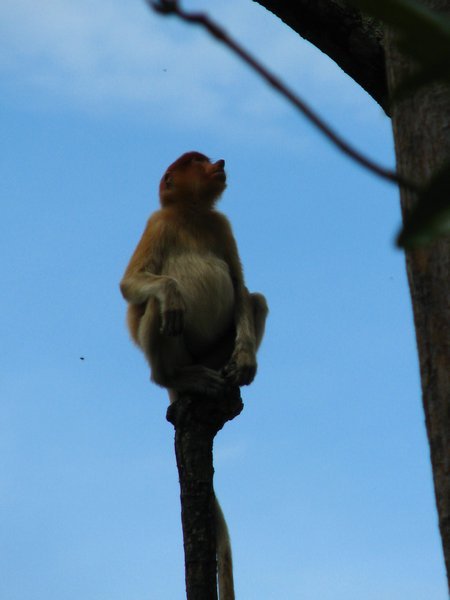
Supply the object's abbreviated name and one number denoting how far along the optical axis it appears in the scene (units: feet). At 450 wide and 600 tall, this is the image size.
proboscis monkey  37.65
